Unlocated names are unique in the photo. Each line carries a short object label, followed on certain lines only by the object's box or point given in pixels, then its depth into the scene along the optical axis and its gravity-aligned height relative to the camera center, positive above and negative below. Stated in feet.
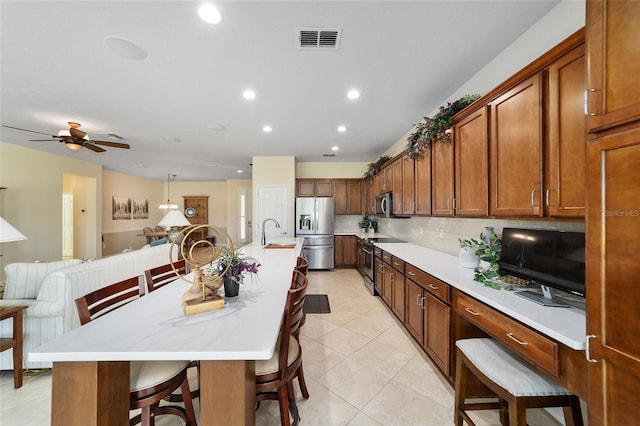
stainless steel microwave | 13.16 +0.54
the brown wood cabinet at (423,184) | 9.12 +1.22
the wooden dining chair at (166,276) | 5.09 -1.71
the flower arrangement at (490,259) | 5.68 -1.14
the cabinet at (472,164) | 6.13 +1.40
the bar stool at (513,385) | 3.83 -2.89
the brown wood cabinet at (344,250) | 19.38 -3.00
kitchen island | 3.03 -1.81
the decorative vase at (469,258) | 7.10 -1.35
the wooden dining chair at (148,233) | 25.73 -2.15
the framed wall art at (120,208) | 24.88 +0.59
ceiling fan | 10.58 +3.41
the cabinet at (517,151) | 4.75 +1.40
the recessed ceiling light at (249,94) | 8.90 +4.60
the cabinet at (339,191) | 19.77 +1.89
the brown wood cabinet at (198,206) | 32.76 +1.02
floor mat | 11.21 -4.60
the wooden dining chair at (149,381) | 3.80 -2.79
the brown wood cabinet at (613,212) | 2.52 +0.02
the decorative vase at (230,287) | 4.88 -1.56
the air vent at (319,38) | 5.90 +4.57
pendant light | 26.32 +3.77
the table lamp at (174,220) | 13.72 -0.40
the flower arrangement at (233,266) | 4.79 -1.09
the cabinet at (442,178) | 7.70 +1.22
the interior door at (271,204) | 18.43 +0.74
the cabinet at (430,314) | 6.27 -3.05
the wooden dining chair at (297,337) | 5.08 -2.92
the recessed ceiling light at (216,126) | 12.17 +4.59
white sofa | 6.73 -2.44
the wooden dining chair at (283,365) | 4.13 -2.81
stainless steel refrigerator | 18.53 -1.07
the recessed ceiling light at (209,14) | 5.17 +4.52
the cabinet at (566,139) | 4.00 +1.35
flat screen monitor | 4.12 -0.87
